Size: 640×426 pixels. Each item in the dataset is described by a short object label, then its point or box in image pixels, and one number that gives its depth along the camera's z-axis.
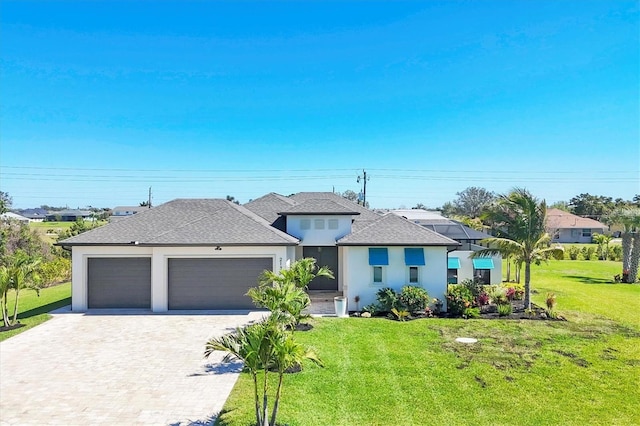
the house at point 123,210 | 118.36
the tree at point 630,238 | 29.86
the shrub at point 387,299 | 19.14
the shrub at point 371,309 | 19.42
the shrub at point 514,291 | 22.52
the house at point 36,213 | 139.43
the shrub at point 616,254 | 44.66
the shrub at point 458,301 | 19.33
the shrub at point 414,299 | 19.11
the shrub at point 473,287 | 20.92
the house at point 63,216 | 126.16
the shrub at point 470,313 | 19.02
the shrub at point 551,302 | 18.91
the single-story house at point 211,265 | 19.89
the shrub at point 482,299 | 20.64
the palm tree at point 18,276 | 16.14
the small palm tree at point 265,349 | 7.40
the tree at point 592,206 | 80.12
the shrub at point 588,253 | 45.78
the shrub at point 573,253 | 46.19
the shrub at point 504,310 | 19.14
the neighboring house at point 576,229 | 70.12
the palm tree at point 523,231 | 19.97
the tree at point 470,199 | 103.69
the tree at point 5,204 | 37.64
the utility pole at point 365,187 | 49.62
